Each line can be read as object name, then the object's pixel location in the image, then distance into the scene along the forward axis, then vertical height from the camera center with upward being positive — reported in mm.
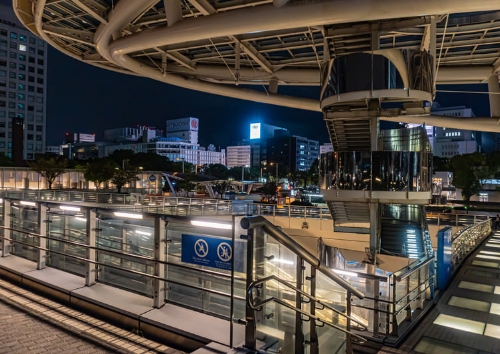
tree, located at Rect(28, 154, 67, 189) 47091 +796
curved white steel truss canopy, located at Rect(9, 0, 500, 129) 14109 +7910
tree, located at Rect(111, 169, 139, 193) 47688 -83
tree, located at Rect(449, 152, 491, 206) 47781 +855
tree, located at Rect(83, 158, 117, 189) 49188 +398
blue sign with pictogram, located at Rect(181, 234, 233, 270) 4504 -938
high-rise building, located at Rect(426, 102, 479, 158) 118750 +12588
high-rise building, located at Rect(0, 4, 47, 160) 99669 +25386
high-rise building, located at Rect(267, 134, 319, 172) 195125 +13845
